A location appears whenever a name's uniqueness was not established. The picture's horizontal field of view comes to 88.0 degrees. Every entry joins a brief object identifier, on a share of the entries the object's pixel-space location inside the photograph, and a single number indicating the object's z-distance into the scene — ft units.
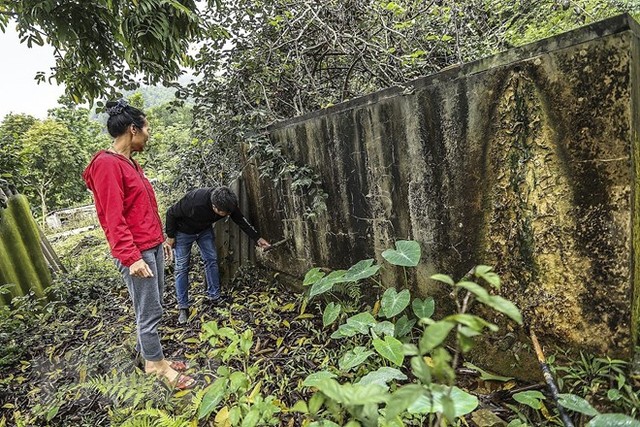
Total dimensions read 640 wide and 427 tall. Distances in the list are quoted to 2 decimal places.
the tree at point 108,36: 9.63
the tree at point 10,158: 15.83
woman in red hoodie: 7.02
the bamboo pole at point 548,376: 4.56
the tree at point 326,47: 11.00
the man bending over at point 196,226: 10.44
